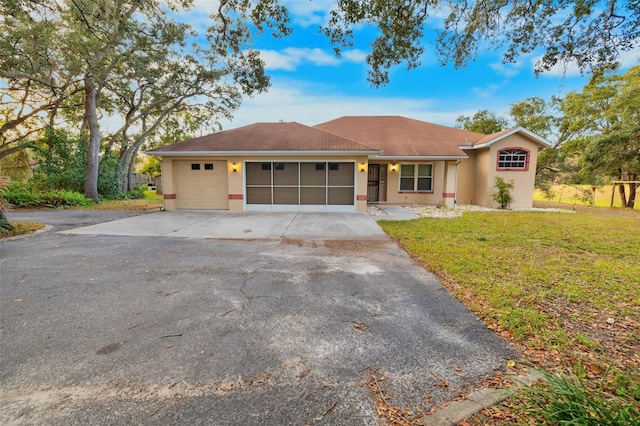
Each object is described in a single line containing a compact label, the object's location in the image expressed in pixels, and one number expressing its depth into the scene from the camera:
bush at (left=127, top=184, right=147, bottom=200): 18.60
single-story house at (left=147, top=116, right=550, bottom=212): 11.58
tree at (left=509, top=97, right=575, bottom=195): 20.16
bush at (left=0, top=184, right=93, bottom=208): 12.02
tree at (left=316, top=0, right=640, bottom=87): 5.08
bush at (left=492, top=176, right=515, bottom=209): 13.36
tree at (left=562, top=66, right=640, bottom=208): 14.55
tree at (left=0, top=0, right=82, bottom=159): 10.52
